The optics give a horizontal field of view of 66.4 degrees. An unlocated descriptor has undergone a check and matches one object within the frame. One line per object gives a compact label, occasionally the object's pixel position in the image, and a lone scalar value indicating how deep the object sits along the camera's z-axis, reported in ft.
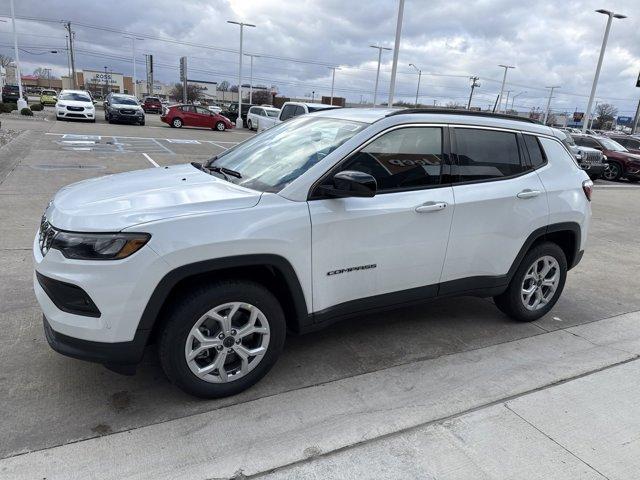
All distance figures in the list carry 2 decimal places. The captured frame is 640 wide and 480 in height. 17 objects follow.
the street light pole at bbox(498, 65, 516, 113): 164.86
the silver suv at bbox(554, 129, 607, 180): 57.47
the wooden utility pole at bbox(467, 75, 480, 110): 174.78
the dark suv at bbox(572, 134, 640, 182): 61.72
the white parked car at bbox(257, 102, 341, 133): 50.15
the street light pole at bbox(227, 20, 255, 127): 122.72
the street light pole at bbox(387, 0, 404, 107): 70.13
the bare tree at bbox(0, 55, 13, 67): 307.52
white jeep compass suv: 8.57
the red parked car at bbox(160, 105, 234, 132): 95.61
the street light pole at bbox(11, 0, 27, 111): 101.24
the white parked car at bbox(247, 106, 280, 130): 92.43
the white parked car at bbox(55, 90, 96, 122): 83.15
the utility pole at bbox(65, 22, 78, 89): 229.45
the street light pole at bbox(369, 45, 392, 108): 160.78
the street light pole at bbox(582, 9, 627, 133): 94.97
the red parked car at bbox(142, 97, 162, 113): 154.64
